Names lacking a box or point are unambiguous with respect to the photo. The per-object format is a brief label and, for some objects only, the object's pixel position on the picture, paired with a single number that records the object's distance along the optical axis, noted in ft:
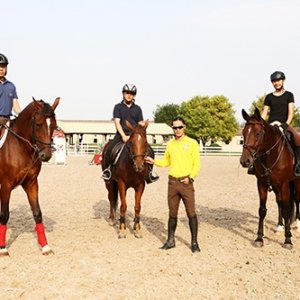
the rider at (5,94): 22.84
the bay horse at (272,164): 23.15
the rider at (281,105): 25.35
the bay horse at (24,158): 21.04
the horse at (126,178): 26.73
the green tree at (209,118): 257.96
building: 260.62
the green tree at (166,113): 388.18
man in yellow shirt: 22.30
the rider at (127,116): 27.76
